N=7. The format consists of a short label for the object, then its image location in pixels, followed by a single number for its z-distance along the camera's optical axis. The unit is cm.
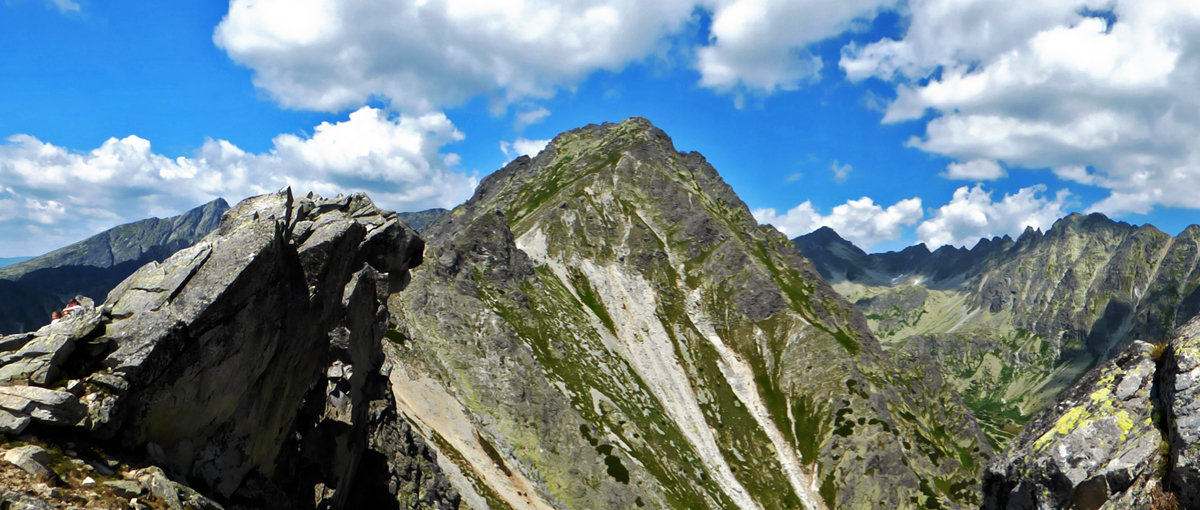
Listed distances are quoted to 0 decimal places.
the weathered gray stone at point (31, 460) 1773
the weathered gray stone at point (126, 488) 1953
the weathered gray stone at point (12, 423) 1850
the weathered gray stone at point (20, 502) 1625
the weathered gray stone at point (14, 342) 2237
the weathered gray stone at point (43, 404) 1912
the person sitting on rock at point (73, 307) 2498
